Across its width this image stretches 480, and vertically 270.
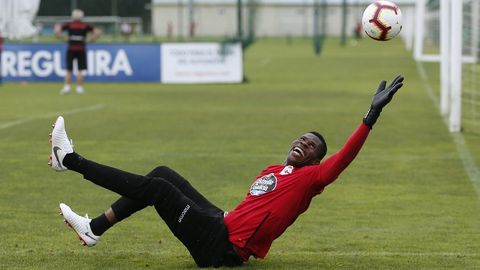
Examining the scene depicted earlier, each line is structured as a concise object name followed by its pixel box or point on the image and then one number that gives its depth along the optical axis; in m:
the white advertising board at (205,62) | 32.53
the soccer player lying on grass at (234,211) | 7.68
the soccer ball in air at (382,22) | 9.41
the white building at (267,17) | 59.41
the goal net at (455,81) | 18.45
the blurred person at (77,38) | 29.30
